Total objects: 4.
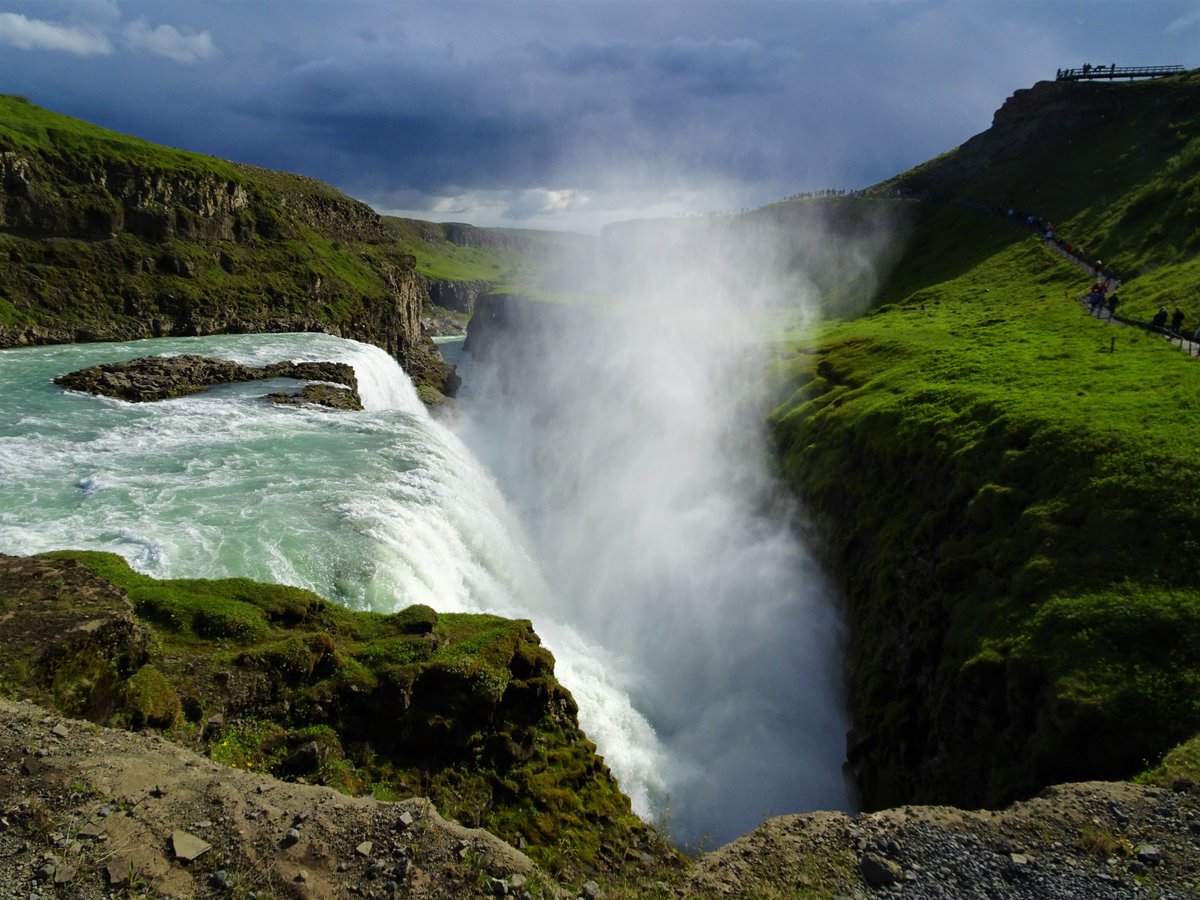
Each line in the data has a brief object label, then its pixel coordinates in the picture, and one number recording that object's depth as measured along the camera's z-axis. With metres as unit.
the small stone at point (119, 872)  6.67
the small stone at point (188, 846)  7.21
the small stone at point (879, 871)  9.50
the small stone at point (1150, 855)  9.29
